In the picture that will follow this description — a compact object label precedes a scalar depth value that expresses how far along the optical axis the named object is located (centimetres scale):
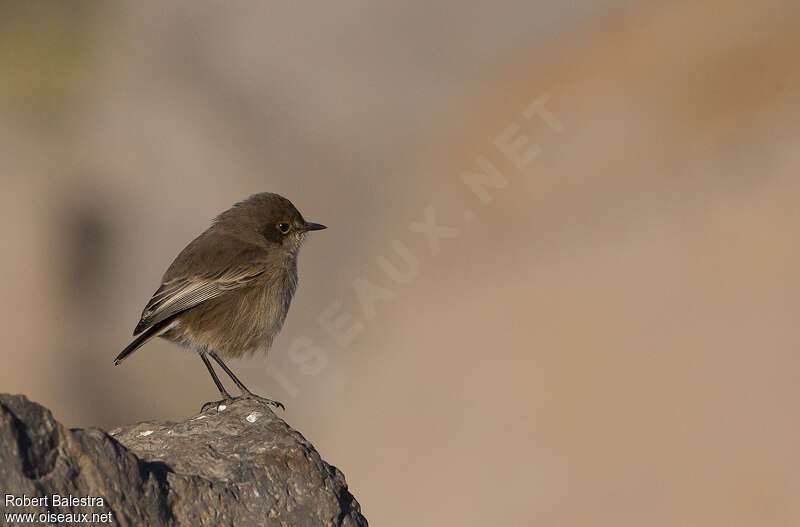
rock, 998
